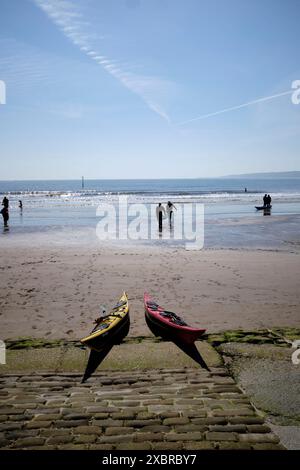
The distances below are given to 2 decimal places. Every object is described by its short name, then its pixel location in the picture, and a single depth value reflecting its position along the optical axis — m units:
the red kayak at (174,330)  6.91
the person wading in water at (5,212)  29.59
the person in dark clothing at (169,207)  29.79
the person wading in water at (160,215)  26.22
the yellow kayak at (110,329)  6.73
